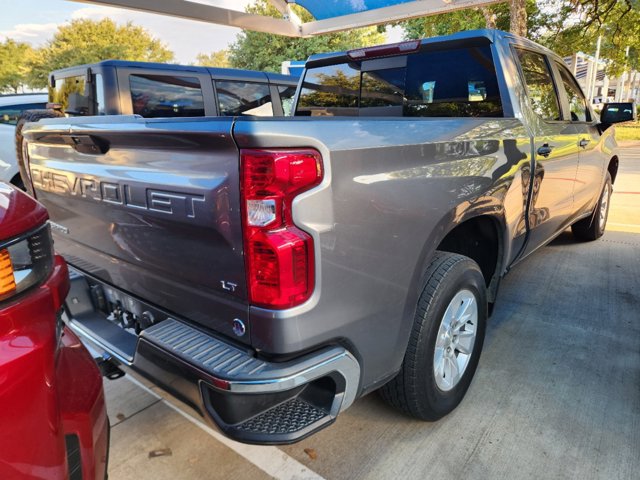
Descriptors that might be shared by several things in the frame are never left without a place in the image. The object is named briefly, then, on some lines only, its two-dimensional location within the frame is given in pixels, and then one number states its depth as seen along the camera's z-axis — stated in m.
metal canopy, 6.50
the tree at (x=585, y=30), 14.73
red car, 1.18
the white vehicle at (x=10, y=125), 6.73
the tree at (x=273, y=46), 26.41
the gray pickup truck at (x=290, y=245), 1.62
